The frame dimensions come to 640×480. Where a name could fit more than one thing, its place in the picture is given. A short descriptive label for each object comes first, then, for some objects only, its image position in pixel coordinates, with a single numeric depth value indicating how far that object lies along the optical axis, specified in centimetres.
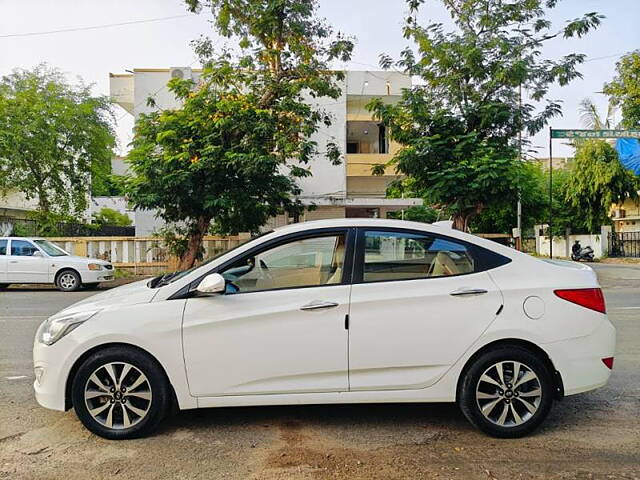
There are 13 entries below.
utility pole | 1434
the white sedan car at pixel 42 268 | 1418
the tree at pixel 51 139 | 1817
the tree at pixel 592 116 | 3152
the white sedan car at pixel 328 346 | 374
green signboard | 1477
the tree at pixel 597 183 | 2911
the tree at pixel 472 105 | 1379
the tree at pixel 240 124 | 1401
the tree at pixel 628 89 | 2480
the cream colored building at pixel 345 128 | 2281
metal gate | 2936
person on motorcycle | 2925
